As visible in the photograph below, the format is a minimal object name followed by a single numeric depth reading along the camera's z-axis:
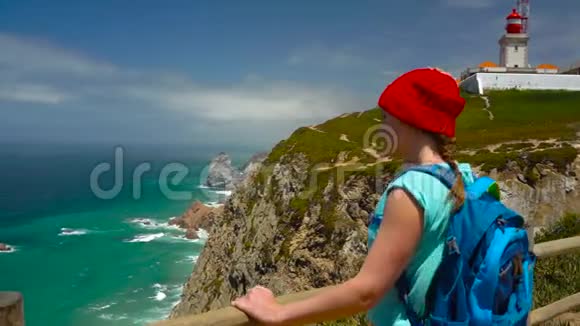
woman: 1.85
